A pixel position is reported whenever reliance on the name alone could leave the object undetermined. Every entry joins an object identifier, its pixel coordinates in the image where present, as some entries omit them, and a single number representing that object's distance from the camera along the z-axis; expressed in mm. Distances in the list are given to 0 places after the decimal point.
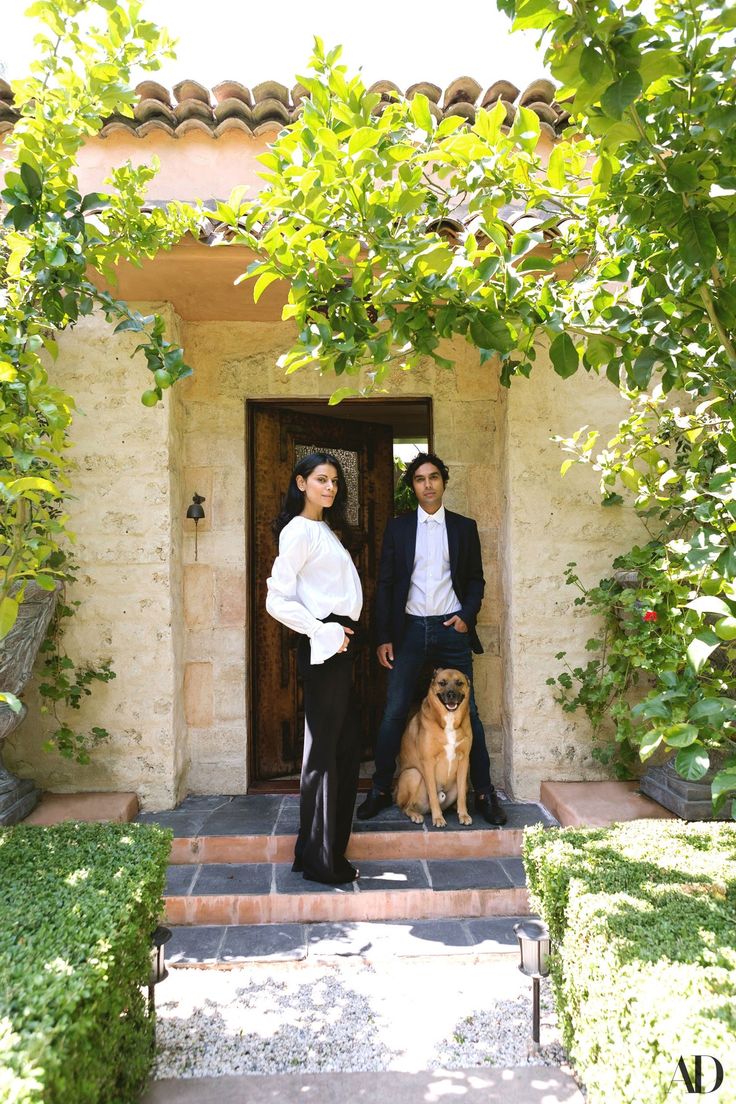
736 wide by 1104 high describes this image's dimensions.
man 4105
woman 3340
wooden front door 4723
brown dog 3861
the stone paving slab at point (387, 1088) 2096
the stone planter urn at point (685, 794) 3496
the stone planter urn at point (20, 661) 3529
